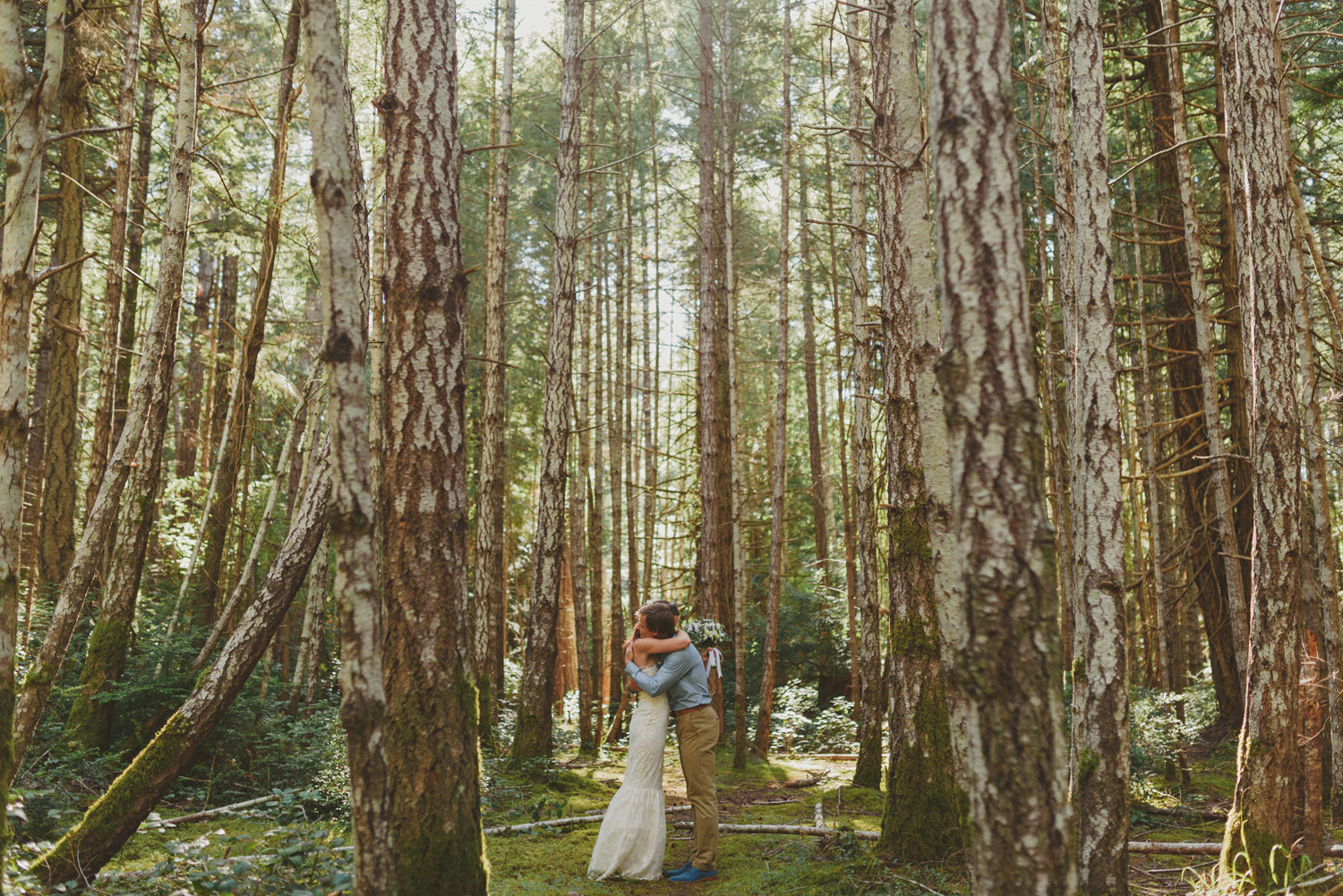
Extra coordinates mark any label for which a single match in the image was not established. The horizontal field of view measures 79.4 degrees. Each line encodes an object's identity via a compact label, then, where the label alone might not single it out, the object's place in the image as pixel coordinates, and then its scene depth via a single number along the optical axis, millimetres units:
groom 5336
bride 5250
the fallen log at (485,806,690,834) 6171
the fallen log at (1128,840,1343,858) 5309
